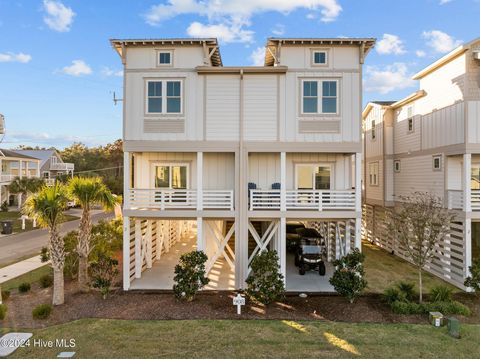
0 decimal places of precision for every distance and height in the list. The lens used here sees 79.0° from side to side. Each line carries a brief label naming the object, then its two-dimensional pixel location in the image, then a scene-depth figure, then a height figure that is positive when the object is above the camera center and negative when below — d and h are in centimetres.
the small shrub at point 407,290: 1154 -426
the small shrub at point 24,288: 1241 -451
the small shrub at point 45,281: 1305 -446
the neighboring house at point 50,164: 5430 +356
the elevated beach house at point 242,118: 1338 +304
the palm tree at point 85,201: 1219 -81
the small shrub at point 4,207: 3781 -323
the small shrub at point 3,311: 983 -438
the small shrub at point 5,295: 1150 -446
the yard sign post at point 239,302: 1040 -425
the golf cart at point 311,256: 1498 -375
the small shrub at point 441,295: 1116 -429
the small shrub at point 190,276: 1141 -369
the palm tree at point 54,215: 1092 -124
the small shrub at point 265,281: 1097 -374
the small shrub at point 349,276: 1120 -363
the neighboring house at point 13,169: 4144 +216
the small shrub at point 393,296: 1105 -431
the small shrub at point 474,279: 1217 -403
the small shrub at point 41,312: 997 -445
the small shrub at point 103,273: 1173 -382
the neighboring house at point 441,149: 1340 +192
